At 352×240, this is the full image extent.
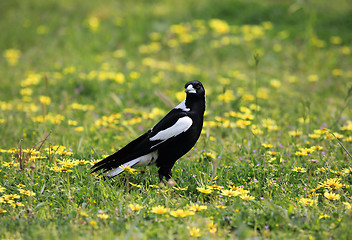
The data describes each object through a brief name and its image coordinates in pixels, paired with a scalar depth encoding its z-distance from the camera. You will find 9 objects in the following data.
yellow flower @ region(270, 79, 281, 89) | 13.45
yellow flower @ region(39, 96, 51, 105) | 10.38
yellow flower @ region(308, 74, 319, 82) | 13.98
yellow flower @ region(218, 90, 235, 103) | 11.84
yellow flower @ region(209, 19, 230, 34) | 17.81
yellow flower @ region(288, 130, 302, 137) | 9.00
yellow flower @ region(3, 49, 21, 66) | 15.55
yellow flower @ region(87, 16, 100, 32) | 18.08
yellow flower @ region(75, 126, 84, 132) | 9.53
